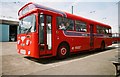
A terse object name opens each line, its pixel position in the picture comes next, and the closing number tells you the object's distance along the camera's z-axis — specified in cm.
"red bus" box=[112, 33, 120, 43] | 1569
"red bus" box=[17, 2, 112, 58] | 426
